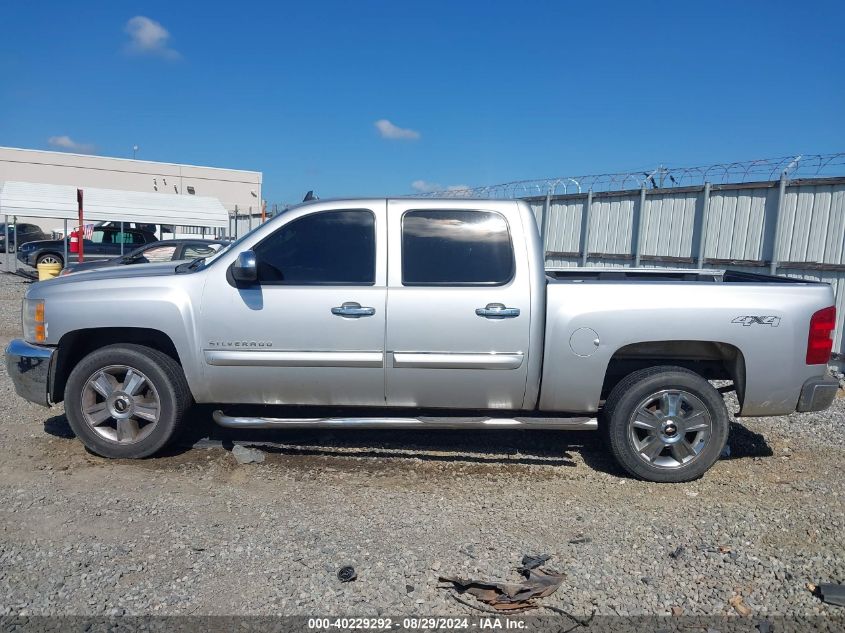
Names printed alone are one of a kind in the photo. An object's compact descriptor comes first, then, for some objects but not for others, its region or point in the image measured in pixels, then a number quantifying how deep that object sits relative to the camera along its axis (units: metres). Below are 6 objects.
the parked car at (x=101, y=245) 22.02
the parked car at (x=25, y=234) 36.00
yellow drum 19.05
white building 42.94
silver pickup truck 4.75
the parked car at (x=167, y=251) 14.20
